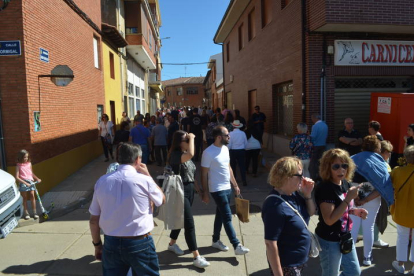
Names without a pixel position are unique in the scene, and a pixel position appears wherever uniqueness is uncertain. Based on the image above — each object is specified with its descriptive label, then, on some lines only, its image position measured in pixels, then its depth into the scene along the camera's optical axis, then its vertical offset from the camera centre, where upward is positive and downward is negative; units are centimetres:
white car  428 -125
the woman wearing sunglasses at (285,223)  234 -84
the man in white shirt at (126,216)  254 -83
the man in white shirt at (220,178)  421 -87
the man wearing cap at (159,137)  1028 -75
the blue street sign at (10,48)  674 +149
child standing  564 -107
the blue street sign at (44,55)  766 +154
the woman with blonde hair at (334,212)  273 -89
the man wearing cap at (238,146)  779 -84
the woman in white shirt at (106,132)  1114 -59
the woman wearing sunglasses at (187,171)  403 -75
